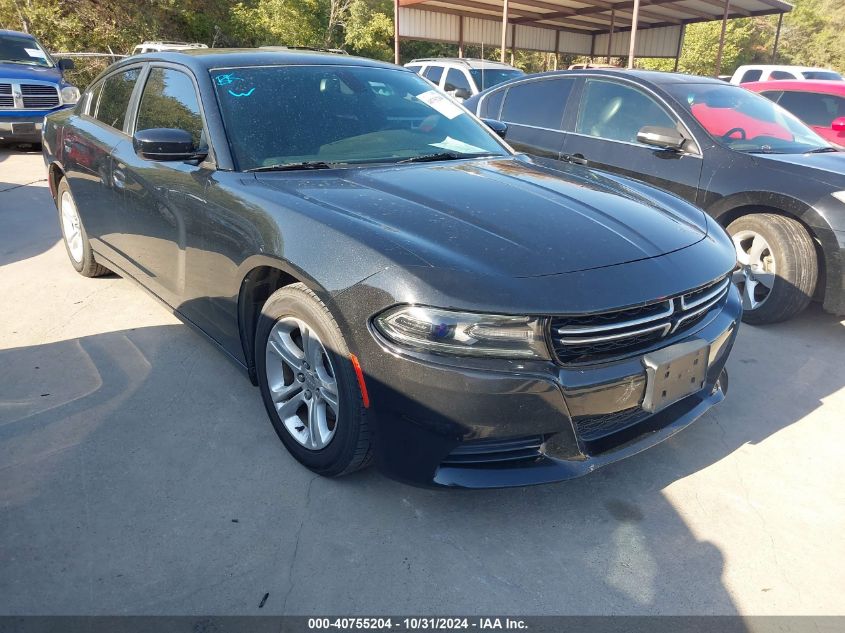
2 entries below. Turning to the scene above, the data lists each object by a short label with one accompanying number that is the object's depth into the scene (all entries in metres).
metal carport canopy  18.59
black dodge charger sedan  2.14
